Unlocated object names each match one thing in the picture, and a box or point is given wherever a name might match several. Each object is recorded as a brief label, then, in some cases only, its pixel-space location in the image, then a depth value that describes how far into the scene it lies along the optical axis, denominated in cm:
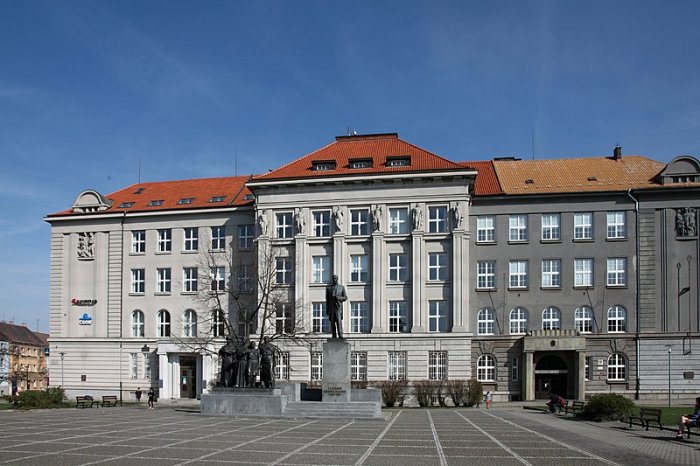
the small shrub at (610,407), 3281
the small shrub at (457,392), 4806
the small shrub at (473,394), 4772
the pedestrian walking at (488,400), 4665
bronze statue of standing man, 3678
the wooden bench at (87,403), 4692
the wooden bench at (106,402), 4840
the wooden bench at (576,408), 3759
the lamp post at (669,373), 4672
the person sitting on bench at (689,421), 2392
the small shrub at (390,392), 4584
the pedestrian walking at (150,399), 4766
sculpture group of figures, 3691
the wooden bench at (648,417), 2780
